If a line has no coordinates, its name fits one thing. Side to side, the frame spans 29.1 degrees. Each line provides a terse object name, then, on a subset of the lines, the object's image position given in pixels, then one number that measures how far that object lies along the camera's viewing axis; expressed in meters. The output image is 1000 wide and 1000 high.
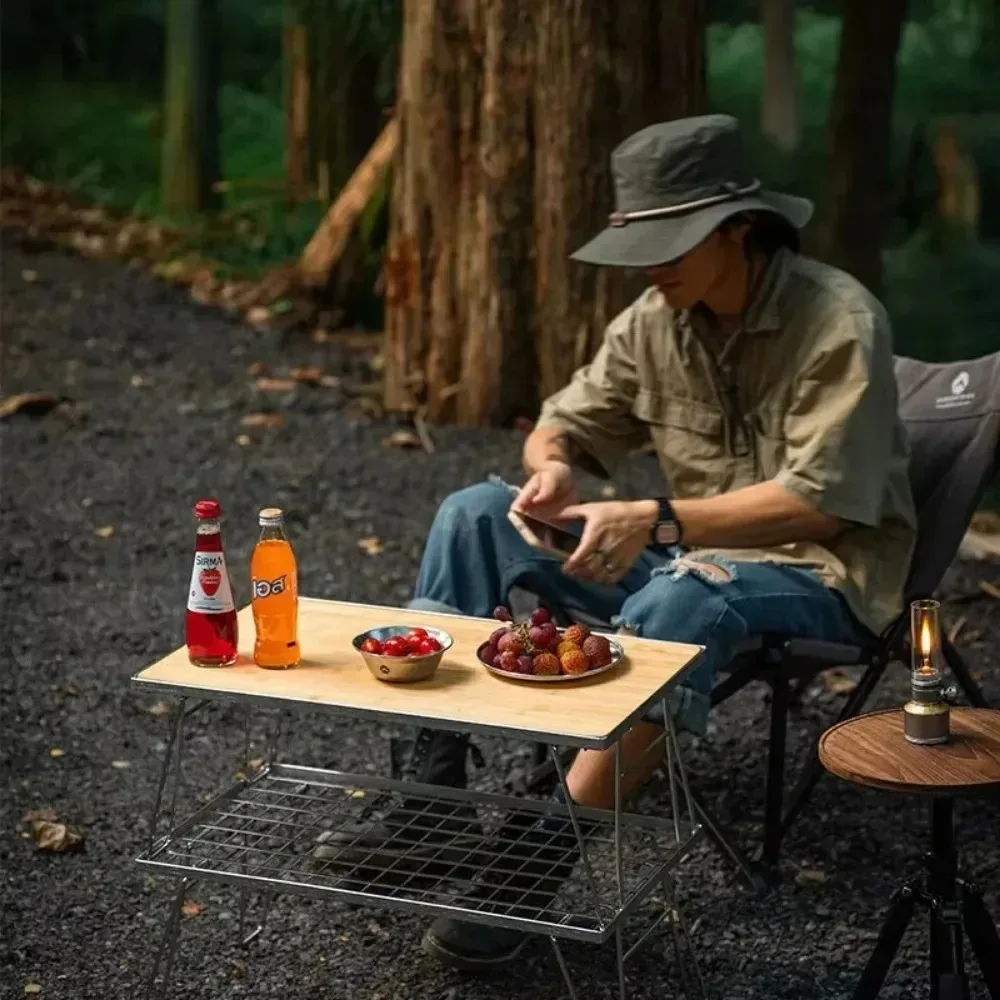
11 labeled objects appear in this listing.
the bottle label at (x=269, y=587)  3.48
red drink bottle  3.47
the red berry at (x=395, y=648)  3.39
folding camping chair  4.01
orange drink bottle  3.48
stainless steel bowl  3.36
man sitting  3.95
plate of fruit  3.39
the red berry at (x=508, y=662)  3.40
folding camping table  3.27
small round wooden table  2.95
